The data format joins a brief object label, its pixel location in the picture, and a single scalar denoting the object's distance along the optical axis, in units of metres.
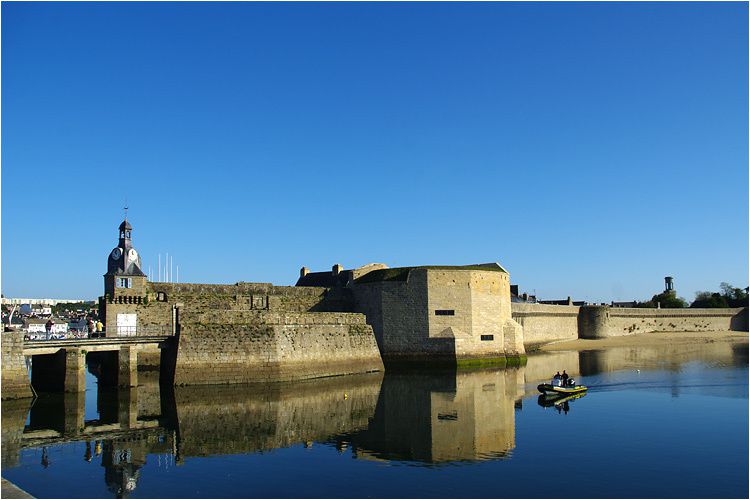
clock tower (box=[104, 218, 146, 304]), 37.06
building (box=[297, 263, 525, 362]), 41.88
